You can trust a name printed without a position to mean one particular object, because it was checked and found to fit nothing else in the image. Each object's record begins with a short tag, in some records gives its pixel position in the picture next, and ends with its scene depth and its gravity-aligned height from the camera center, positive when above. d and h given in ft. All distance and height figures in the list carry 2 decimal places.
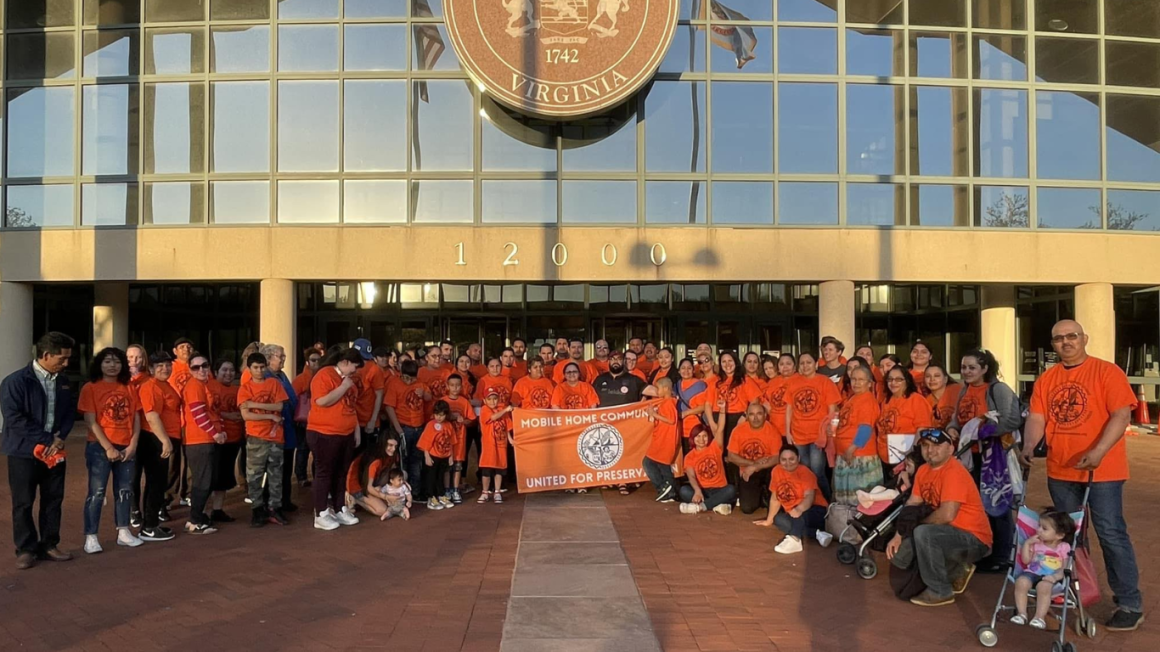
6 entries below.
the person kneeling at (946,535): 18.90 -4.40
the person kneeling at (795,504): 24.58 -4.87
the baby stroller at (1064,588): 16.25 -4.89
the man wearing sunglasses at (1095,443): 17.33 -2.18
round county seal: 46.83 +16.24
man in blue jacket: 21.93 -2.39
